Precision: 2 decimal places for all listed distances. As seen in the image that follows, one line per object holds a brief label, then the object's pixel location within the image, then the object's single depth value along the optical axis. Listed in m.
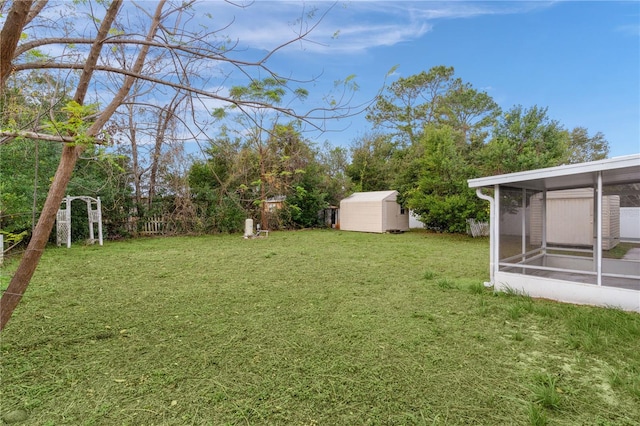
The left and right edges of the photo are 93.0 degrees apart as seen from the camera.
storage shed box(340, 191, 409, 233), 13.84
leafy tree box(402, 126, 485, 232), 10.76
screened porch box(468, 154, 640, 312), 3.81
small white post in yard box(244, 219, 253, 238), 11.41
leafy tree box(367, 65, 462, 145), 19.27
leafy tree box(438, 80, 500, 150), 18.83
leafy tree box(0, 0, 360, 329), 1.98
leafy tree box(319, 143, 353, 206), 16.11
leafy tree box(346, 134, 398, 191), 18.38
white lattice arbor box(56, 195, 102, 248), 8.47
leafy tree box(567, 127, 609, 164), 21.23
